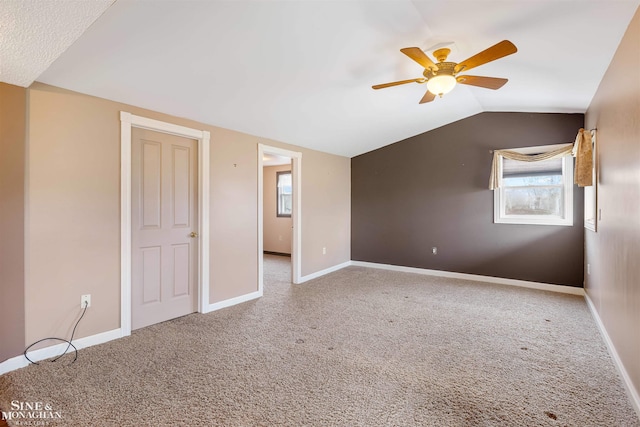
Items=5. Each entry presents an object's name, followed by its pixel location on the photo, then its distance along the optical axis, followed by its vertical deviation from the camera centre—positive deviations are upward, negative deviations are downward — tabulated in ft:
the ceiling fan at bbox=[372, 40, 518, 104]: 7.10 +3.77
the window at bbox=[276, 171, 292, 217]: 24.44 +1.56
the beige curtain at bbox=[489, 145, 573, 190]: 13.69 +2.67
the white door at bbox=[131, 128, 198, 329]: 9.82 -0.52
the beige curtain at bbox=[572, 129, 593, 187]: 10.30 +1.77
